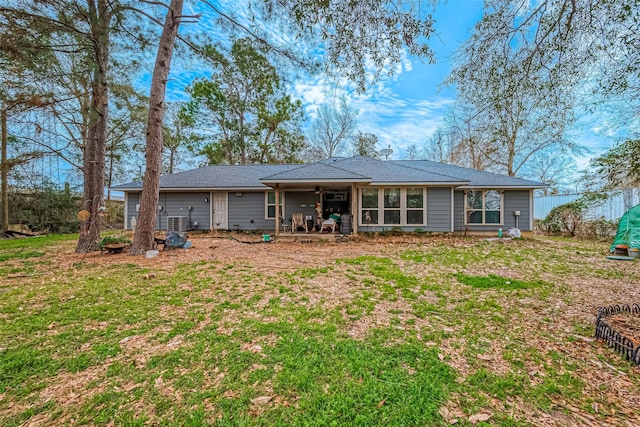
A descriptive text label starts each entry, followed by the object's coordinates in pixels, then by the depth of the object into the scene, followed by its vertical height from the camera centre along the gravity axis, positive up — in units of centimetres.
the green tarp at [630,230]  685 -26
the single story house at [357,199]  1034 +89
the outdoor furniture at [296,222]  1045 -10
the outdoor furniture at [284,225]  1079 -25
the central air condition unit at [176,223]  1186 -18
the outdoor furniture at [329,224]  1007 -17
